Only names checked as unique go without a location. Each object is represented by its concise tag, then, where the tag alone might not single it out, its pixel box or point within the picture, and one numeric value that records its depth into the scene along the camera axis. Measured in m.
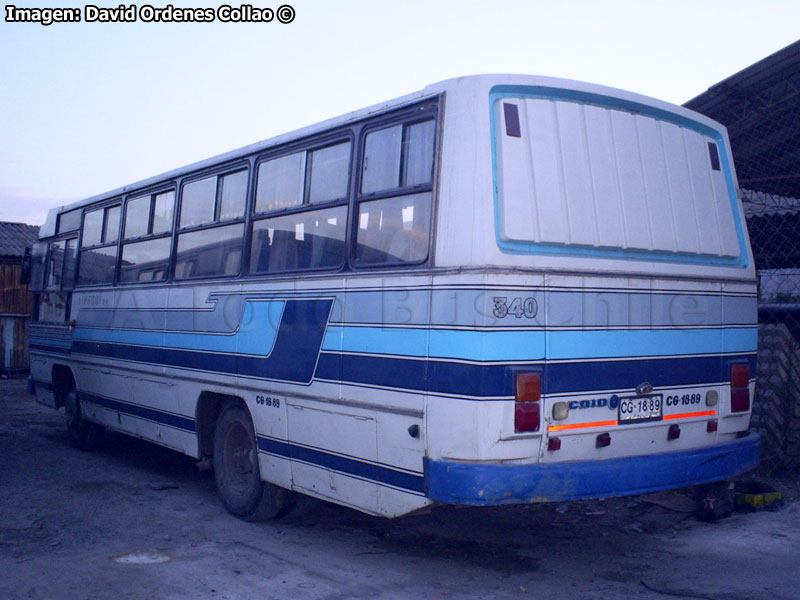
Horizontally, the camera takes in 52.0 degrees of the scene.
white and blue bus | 4.79
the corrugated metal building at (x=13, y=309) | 23.00
